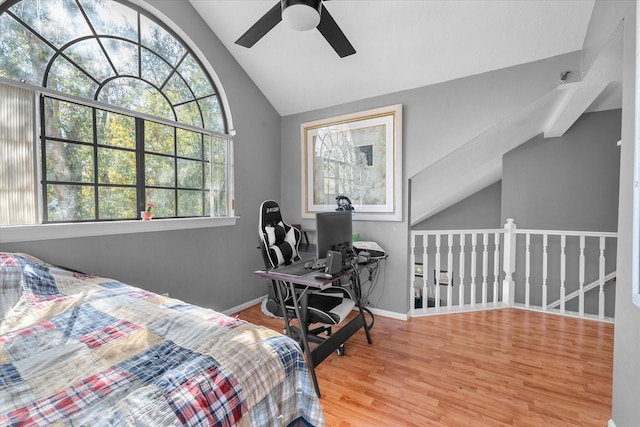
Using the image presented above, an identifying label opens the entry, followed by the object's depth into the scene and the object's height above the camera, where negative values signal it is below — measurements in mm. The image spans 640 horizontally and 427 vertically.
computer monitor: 2006 -218
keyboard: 1975 -493
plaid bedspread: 705 -518
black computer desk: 1825 -806
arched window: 1896 +799
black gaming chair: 1977 -714
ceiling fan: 1588 +1208
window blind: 1671 +305
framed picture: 2963 +510
